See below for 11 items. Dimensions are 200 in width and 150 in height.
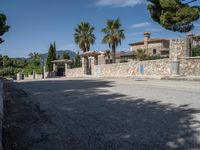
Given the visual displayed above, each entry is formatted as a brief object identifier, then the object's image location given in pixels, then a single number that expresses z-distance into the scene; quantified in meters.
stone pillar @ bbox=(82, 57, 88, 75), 27.04
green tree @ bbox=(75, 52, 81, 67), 36.03
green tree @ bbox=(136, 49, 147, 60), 35.03
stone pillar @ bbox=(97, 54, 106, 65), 24.86
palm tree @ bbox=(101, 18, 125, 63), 29.30
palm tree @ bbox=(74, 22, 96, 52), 35.11
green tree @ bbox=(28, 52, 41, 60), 64.02
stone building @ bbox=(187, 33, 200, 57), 15.26
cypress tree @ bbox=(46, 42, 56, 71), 35.92
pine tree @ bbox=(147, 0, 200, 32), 15.11
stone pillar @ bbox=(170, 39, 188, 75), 15.21
